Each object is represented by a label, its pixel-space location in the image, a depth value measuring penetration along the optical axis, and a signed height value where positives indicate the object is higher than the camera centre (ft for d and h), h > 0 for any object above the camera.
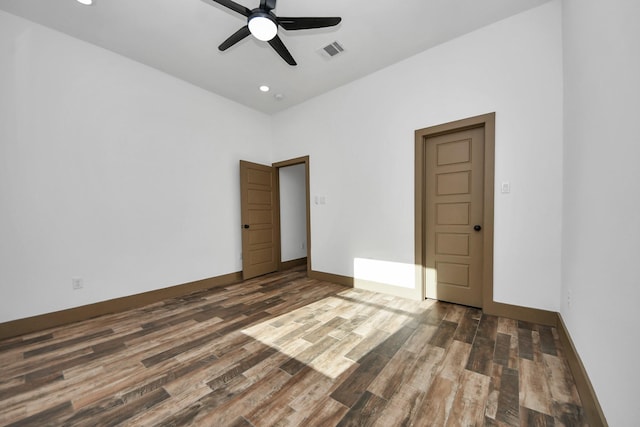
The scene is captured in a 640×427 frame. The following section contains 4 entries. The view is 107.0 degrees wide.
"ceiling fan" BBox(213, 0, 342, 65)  6.54 +5.47
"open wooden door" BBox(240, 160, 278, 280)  14.39 -0.71
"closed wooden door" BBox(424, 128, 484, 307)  9.39 -0.35
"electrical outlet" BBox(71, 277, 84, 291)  8.98 -2.82
